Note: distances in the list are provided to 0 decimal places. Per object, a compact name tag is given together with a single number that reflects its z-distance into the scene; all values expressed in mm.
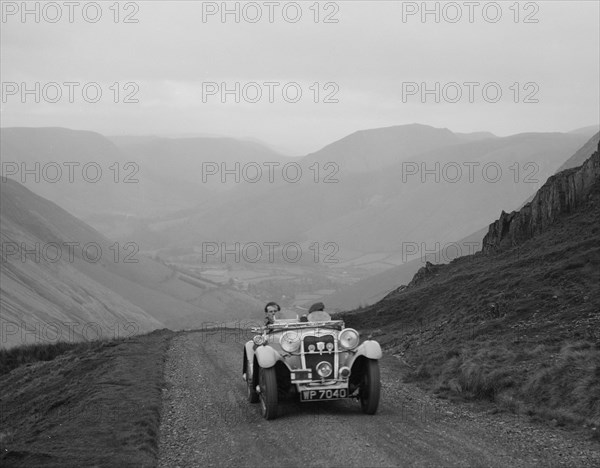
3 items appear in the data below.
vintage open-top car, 15289
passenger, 16969
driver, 17953
